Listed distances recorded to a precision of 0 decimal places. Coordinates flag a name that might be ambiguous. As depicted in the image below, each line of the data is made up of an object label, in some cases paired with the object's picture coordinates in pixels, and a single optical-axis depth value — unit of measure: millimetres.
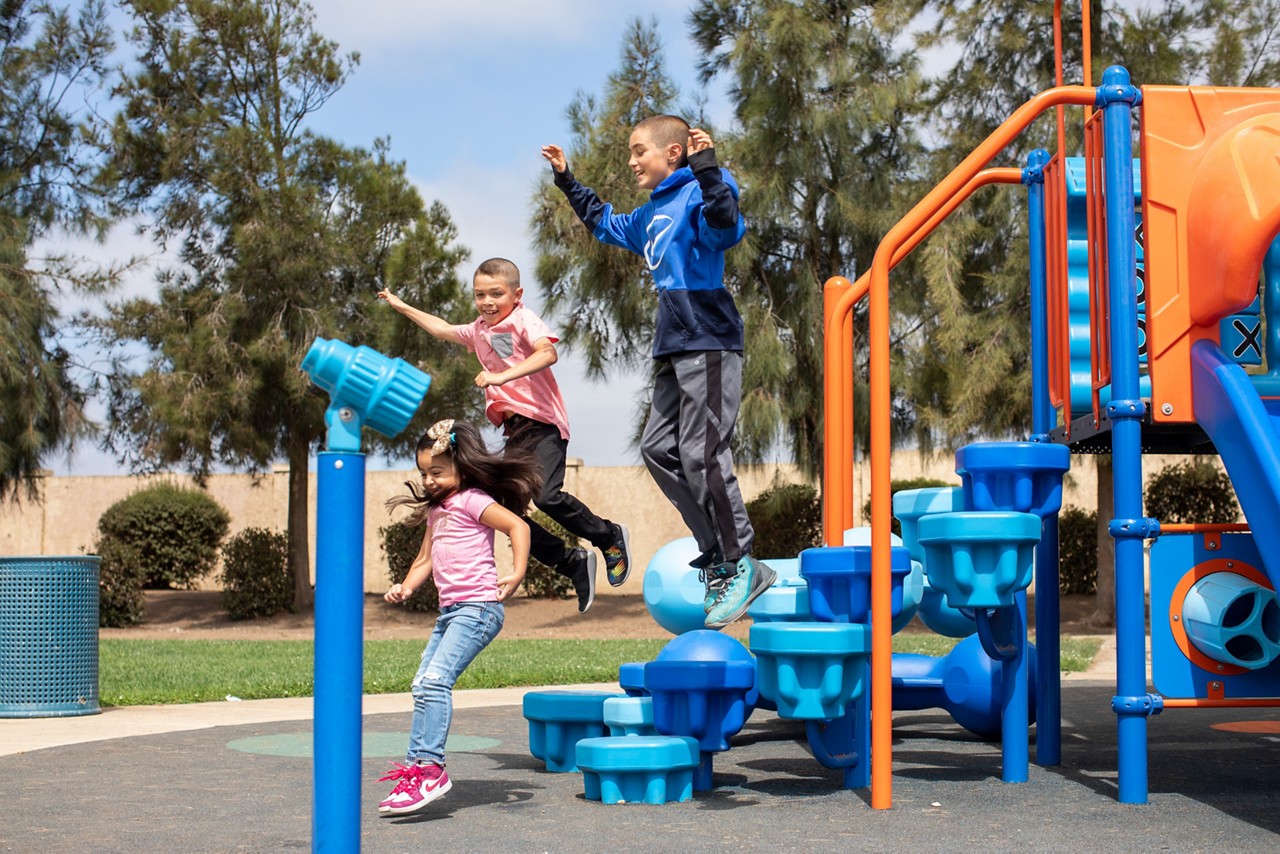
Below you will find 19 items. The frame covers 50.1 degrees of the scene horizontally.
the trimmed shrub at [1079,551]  18531
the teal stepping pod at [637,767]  4555
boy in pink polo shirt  5648
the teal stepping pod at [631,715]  4914
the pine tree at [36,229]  18000
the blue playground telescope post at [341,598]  2781
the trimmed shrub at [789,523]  18797
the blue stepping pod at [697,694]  4742
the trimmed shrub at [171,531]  21953
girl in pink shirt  4500
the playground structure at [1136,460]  4391
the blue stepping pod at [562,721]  5316
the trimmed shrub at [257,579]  19875
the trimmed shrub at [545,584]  19953
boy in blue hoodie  4859
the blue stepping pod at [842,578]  4602
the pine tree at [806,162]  17000
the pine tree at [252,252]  17984
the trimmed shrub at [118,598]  19078
